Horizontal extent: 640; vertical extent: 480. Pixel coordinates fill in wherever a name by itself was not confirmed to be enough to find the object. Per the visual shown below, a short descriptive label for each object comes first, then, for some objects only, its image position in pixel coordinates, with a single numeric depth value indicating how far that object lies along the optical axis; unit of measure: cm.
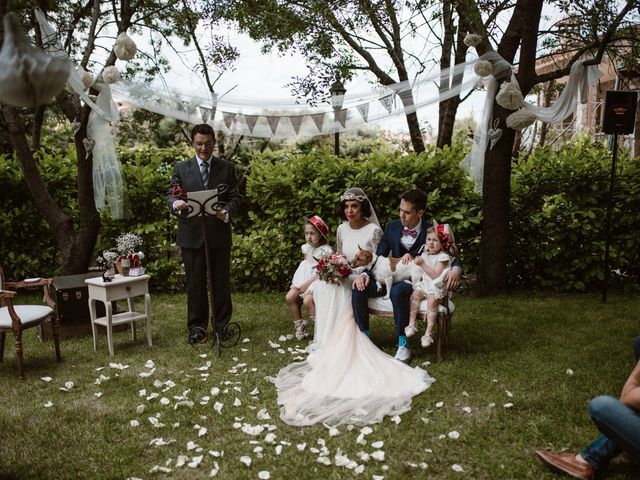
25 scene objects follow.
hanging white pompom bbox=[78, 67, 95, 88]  539
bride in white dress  347
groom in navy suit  432
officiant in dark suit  495
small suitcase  529
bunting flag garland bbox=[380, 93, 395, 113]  540
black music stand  463
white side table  473
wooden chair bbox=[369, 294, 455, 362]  430
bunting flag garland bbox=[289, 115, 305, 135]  546
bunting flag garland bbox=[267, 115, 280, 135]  550
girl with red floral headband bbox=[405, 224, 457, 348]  425
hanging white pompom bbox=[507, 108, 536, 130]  556
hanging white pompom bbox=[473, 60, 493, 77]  535
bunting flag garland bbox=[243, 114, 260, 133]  552
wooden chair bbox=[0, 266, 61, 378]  417
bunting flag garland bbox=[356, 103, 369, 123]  542
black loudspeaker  593
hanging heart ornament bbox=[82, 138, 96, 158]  600
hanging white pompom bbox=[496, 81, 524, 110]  540
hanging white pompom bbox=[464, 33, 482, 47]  531
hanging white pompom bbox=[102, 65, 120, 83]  530
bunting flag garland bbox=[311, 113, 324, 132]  546
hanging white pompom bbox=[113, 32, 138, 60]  518
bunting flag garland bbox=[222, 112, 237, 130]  552
